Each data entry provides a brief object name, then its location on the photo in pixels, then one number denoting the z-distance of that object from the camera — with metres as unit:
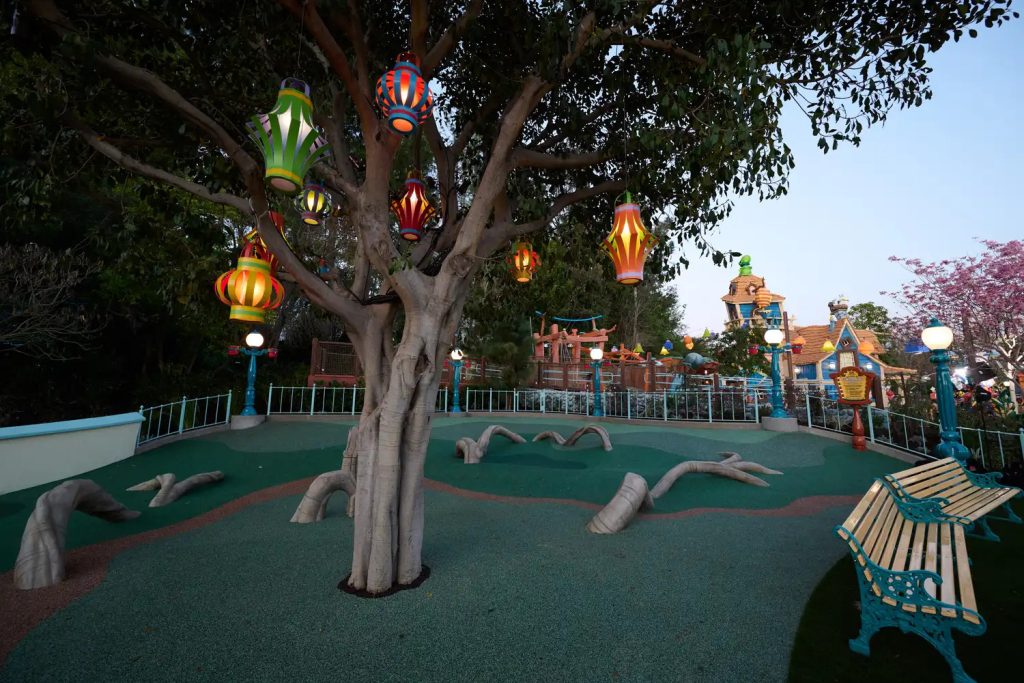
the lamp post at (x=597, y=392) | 16.12
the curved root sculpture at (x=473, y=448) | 9.01
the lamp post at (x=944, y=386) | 6.61
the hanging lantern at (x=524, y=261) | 5.89
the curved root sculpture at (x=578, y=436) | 10.20
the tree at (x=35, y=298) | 10.31
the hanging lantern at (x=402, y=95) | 3.58
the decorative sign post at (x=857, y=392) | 10.09
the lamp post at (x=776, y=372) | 11.99
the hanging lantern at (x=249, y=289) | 4.37
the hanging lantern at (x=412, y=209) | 5.01
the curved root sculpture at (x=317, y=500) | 5.50
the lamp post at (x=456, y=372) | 17.05
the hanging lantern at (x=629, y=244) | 4.12
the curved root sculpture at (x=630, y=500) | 5.19
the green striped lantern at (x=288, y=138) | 3.10
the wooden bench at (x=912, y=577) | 2.61
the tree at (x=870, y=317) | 50.28
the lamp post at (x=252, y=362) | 12.72
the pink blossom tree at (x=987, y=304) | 19.44
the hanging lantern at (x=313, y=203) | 4.85
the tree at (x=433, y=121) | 3.90
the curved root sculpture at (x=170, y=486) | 6.34
